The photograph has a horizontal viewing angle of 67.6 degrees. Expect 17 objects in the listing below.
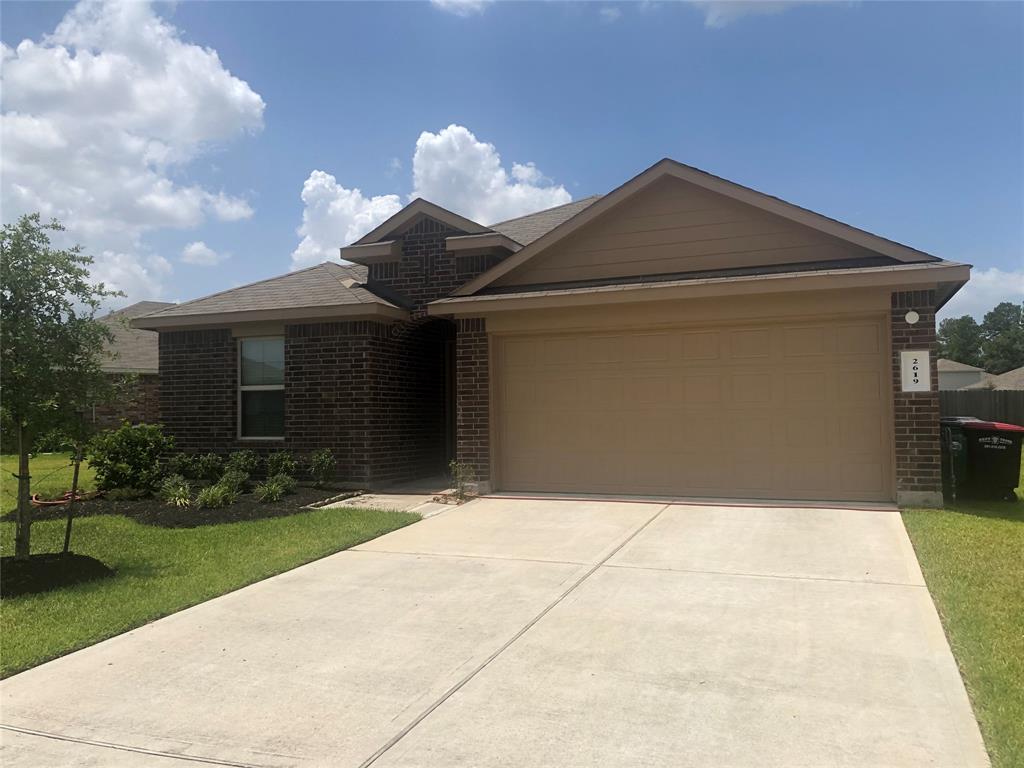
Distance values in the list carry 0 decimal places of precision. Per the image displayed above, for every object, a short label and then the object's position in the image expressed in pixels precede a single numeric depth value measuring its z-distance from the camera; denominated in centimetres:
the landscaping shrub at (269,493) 1070
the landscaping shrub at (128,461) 1158
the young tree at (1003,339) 8194
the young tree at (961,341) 9312
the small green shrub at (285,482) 1119
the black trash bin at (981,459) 956
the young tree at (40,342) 651
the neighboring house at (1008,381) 4112
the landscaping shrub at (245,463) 1213
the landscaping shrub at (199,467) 1224
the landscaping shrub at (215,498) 1020
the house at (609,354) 951
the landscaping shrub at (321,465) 1181
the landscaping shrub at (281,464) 1195
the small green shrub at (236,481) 1116
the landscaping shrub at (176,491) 1058
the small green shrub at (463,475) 1109
